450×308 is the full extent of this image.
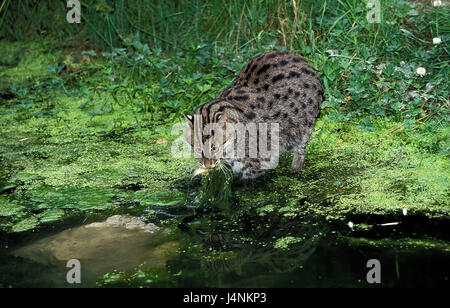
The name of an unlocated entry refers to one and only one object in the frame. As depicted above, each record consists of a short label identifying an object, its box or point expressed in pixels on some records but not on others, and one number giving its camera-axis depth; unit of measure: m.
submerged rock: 3.28
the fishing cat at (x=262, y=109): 4.24
